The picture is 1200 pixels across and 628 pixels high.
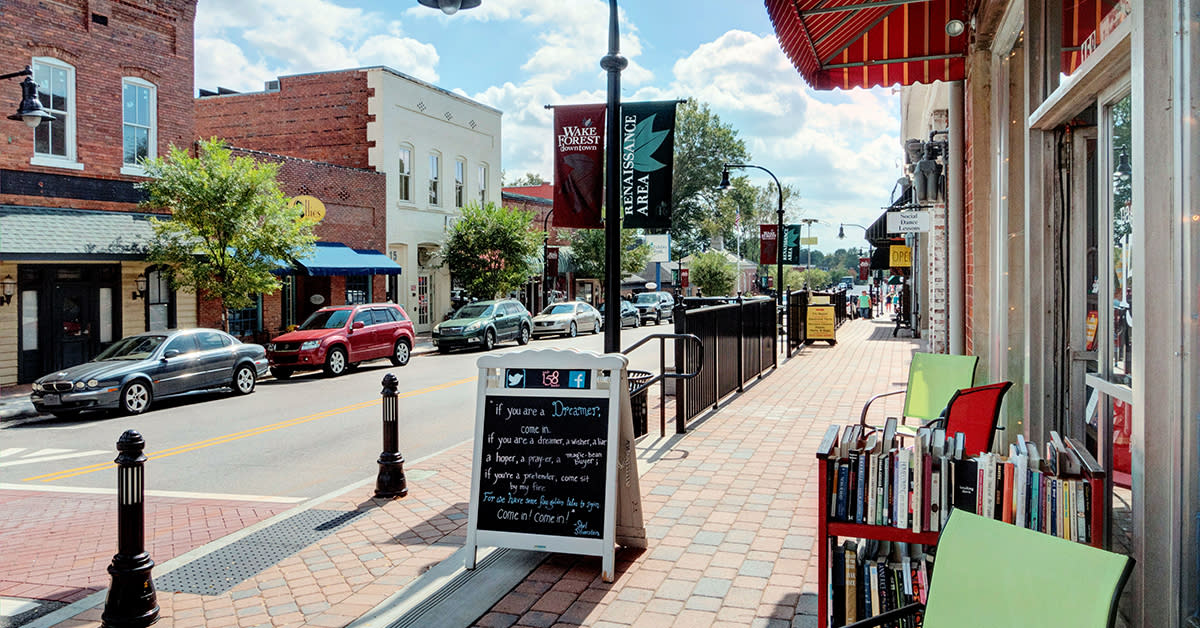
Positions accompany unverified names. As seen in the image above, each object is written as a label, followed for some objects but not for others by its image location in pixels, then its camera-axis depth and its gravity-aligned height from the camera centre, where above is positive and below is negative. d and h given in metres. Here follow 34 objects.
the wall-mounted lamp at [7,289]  16.25 +0.42
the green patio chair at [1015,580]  2.04 -0.71
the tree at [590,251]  40.91 +2.84
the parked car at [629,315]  35.94 -0.24
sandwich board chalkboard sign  4.95 -0.88
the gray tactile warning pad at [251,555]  5.20 -1.64
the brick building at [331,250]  22.91 +1.80
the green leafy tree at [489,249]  29.11 +2.12
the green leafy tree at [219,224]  17.48 +1.82
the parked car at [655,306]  40.19 +0.19
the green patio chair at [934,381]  6.72 -0.58
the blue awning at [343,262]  22.92 +1.37
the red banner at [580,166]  7.11 +1.21
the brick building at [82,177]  16.52 +2.73
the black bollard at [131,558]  4.55 -1.35
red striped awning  6.24 +2.28
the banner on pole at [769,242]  24.28 +1.93
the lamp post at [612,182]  6.58 +1.02
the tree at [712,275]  49.19 +2.02
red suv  17.81 -0.67
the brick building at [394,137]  28.38 +6.02
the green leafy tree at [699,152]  73.00 +13.60
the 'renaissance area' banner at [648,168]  7.55 +1.26
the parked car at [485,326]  24.03 -0.48
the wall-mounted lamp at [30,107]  13.02 +3.12
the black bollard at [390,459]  7.14 -1.24
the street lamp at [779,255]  23.48 +1.56
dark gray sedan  12.69 -1.02
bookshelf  3.32 -0.88
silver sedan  29.91 -0.35
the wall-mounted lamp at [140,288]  18.62 +0.49
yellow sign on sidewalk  21.89 -0.34
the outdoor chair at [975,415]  4.41 -0.59
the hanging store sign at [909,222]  13.96 +1.47
